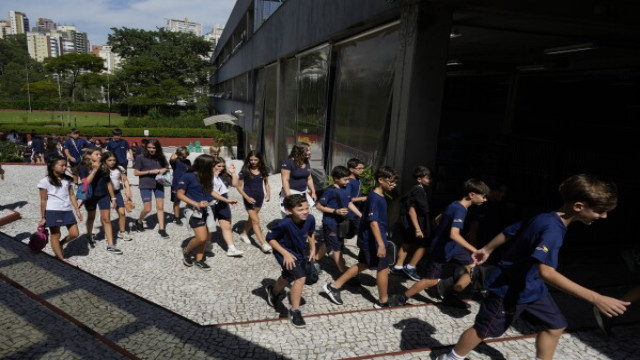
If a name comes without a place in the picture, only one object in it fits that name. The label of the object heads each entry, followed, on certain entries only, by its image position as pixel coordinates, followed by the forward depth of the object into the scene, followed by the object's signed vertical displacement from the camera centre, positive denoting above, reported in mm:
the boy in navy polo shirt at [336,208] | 5449 -1327
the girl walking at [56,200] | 5566 -1511
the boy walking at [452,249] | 4332 -1507
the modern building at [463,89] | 6816 +878
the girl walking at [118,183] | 6699 -1502
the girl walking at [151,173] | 7441 -1373
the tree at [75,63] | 58281 +4599
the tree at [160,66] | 53469 +4839
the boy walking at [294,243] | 4188 -1445
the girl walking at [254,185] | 6730 -1349
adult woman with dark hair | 6613 -1070
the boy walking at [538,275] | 2850 -1131
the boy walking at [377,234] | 4504 -1397
